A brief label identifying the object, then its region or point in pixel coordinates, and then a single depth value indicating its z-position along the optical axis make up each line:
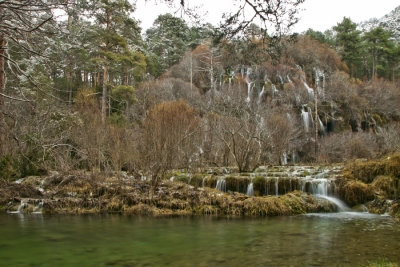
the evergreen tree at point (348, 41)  54.12
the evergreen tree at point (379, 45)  53.44
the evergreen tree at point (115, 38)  28.79
